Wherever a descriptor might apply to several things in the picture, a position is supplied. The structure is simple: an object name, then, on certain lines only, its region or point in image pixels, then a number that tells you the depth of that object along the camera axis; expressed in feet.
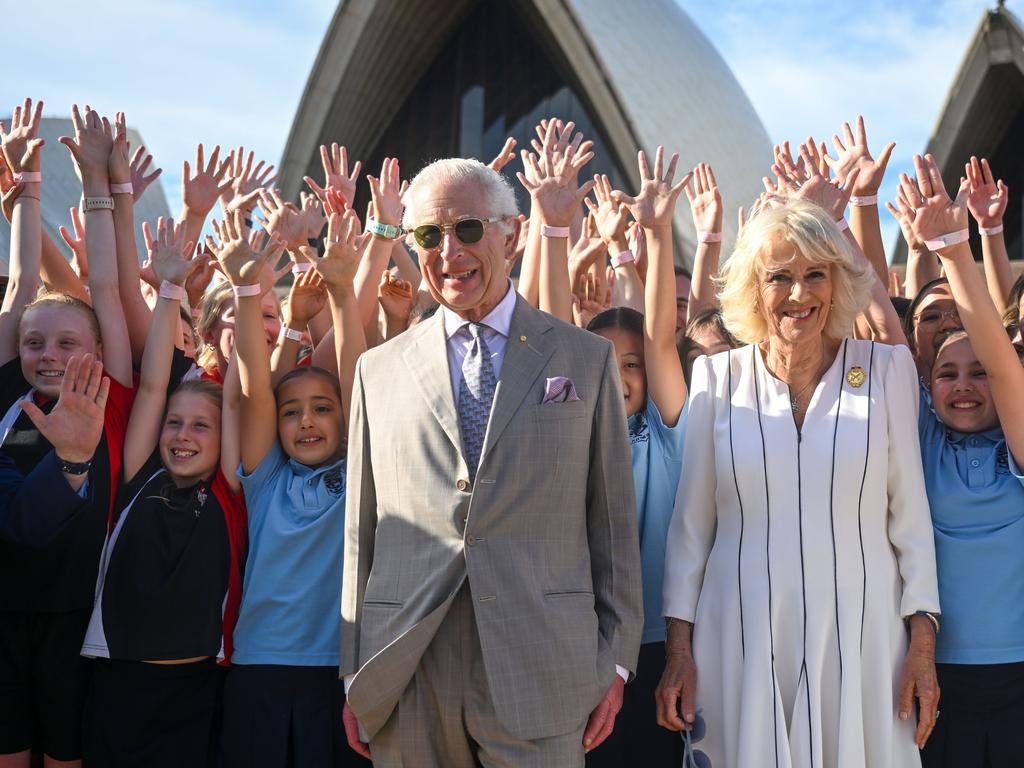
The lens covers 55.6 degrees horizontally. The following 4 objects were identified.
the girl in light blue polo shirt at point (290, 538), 8.96
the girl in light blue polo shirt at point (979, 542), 7.87
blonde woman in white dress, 7.27
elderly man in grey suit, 6.65
